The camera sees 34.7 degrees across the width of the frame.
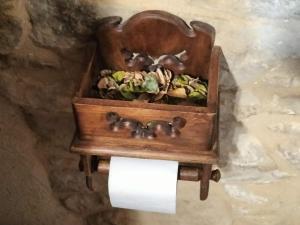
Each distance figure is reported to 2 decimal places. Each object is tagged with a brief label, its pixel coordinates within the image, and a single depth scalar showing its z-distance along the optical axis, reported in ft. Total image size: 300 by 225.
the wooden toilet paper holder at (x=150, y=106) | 2.29
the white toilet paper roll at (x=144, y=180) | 2.57
